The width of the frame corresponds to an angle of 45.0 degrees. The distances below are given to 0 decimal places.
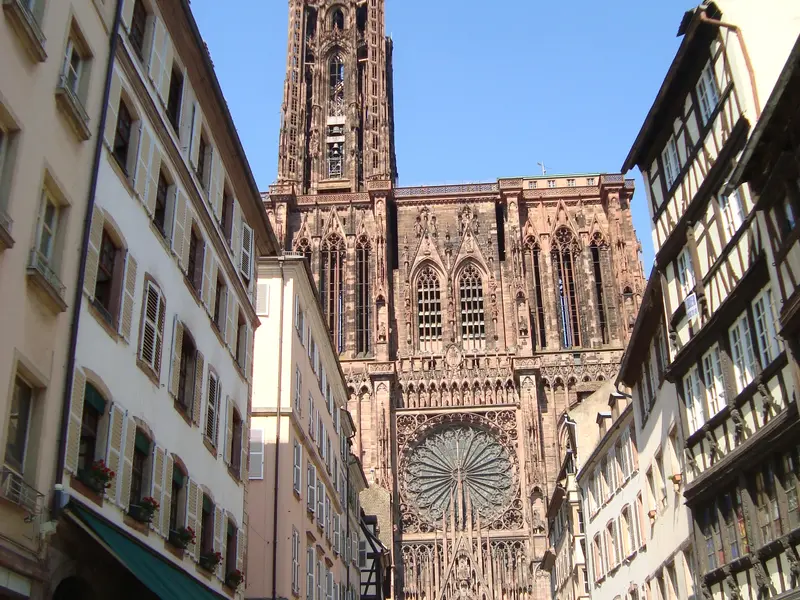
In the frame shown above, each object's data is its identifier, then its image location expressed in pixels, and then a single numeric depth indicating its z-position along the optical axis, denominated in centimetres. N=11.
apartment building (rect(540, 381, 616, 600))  3177
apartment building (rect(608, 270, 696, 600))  1905
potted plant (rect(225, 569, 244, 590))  1723
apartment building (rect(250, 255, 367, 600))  2081
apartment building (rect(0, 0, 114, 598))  924
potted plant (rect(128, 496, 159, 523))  1254
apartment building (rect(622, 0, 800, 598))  1369
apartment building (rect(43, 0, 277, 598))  1116
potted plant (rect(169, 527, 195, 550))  1413
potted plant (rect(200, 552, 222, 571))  1566
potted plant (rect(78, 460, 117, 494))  1088
